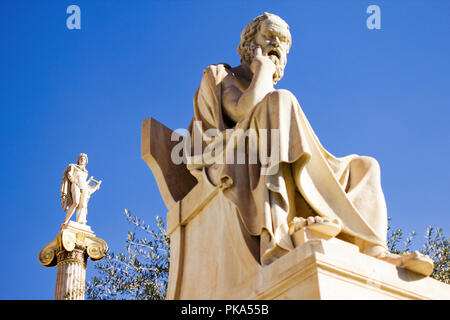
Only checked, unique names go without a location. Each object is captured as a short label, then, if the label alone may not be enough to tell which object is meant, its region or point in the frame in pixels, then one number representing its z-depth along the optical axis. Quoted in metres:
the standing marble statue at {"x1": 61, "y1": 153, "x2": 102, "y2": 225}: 17.31
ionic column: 14.33
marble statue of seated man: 4.38
